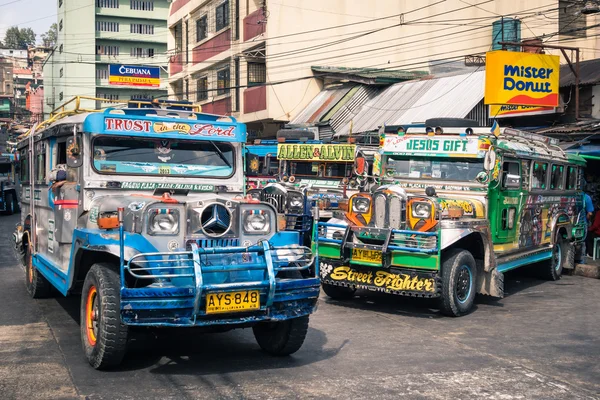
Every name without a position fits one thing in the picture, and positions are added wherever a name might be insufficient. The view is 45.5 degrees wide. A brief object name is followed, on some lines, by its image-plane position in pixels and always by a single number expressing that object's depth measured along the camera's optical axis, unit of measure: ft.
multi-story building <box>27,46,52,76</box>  329.62
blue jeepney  19.92
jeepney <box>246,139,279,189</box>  58.18
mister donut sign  58.39
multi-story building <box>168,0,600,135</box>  92.48
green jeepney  31.04
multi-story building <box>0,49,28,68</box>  335.18
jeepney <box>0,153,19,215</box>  94.89
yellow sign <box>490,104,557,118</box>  62.47
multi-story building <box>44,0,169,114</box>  199.52
